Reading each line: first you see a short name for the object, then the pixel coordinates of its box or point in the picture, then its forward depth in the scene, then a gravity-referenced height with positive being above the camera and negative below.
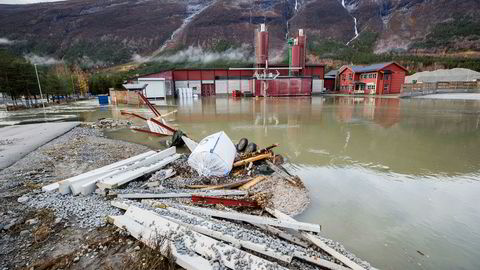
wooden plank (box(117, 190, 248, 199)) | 4.25 -1.91
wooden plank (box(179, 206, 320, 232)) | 3.28 -1.86
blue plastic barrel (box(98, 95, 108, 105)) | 28.77 -0.99
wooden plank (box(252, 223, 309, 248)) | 3.15 -1.98
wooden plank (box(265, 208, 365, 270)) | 2.71 -1.98
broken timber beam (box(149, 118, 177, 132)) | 10.05 -1.46
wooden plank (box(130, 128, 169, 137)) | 10.87 -1.91
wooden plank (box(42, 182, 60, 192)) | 4.48 -1.76
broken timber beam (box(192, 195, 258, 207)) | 4.16 -1.94
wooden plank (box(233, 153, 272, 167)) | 6.29 -1.88
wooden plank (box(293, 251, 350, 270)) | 2.71 -1.98
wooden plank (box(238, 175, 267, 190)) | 5.14 -2.05
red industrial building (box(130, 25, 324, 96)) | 39.56 +1.86
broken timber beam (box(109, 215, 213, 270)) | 2.54 -1.79
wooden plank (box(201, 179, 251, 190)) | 5.05 -2.04
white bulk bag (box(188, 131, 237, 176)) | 5.69 -1.66
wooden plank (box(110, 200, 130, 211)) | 3.79 -1.79
